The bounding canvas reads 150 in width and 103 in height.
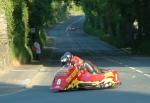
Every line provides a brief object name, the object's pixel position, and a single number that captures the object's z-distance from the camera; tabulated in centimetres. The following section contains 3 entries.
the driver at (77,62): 2185
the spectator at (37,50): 5016
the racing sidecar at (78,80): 2166
